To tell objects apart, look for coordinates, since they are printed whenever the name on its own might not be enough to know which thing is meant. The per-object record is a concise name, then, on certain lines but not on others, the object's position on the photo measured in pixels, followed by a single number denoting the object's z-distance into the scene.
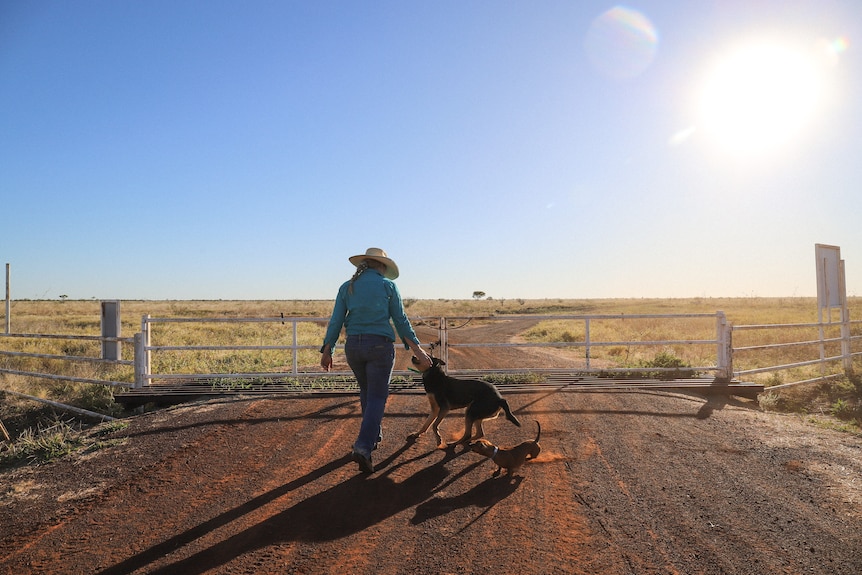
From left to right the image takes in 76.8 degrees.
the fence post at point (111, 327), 9.40
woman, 4.55
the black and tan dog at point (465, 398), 5.14
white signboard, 11.98
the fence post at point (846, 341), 11.98
